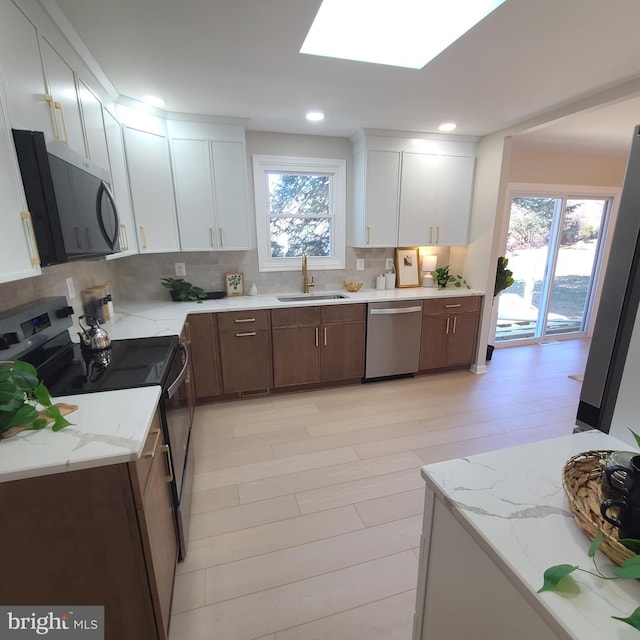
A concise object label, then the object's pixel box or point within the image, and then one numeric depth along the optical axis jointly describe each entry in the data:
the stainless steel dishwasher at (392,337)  3.24
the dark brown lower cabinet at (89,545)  0.93
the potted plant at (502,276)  3.69
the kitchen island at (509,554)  0.55
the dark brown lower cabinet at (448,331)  3.42
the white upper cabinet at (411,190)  3.27
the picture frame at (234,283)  3.33
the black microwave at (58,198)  1.16
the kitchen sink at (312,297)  3.32
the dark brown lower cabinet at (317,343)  3.04
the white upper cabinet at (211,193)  2.79
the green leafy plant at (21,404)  0.93
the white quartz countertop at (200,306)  2.16
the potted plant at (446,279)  3.77
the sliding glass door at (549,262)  4.29
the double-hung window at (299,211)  3.35
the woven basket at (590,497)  0.58
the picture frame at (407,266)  3.78
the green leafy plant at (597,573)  0.49
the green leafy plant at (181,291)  3.05
